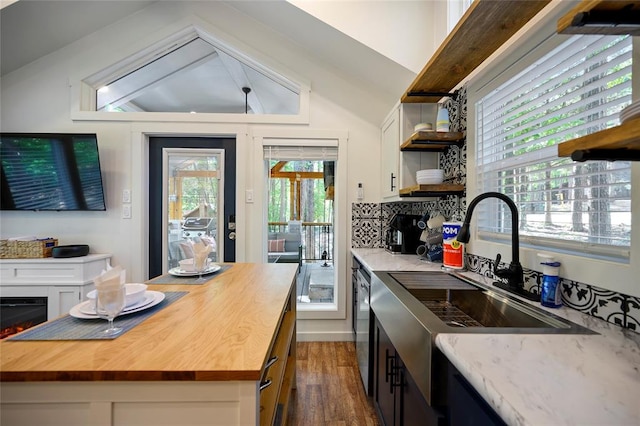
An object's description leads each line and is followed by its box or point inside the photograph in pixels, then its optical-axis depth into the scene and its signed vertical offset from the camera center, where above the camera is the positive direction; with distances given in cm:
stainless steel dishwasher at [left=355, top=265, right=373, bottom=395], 167 -82
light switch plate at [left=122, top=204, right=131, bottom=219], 258 +3
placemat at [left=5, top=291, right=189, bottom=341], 74 -36
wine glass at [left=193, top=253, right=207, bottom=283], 149 -29
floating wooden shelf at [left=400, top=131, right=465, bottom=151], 171 +49
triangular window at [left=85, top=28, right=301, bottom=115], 271 +140
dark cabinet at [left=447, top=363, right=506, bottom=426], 55 -46
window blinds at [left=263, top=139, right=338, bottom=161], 264 +63
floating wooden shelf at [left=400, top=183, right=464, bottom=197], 173 +15
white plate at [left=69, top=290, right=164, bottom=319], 86 -34
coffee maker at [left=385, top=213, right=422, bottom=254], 224 -18
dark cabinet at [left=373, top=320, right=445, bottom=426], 86 -76
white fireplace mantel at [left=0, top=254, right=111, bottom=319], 225 -59
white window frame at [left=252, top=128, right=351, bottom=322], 261 +21
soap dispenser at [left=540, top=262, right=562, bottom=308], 99 -29
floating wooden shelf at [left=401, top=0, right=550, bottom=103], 112 +89
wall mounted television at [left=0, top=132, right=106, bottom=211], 236 +38
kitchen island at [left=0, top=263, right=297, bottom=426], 59 -38
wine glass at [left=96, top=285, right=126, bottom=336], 77 -27
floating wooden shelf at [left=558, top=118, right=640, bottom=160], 52 +16
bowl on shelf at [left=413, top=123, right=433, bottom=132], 177 +59
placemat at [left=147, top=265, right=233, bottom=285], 134 -36
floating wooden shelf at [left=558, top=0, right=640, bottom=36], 59 +46
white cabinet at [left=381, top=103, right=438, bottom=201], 198 +48
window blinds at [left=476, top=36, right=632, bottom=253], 88 +31
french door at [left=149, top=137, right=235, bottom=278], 272 +19
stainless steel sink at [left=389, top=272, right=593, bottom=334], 83 -40
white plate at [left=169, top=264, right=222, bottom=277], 145 -34
